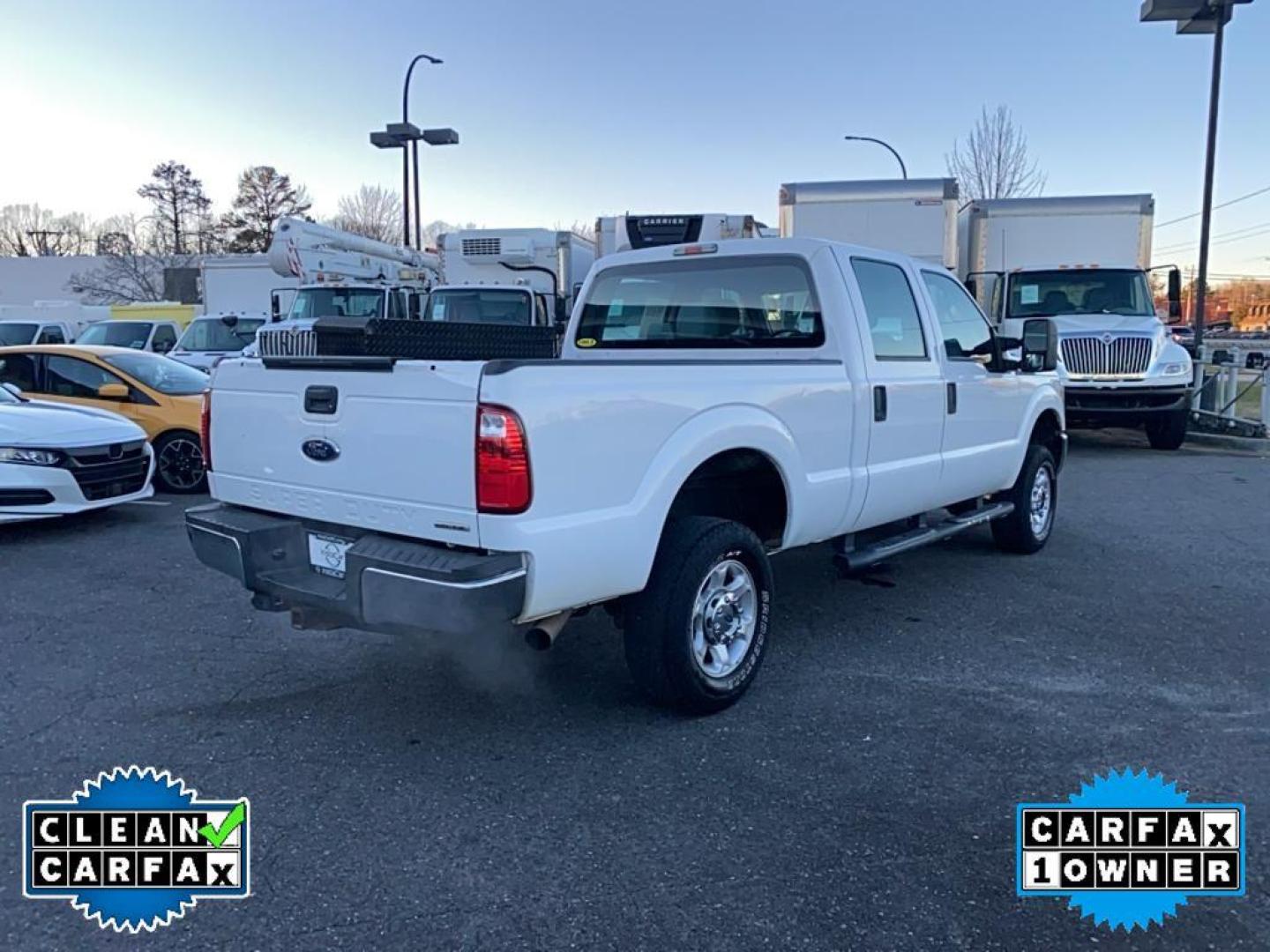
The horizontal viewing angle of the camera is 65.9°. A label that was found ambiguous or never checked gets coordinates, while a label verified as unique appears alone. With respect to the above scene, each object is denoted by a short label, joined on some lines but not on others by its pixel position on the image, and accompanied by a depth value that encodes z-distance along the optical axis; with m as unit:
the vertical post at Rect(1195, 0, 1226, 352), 15.24
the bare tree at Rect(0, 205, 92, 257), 74.62
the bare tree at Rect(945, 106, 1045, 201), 27.95
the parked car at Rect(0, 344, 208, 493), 9.62
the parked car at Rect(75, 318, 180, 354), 22.12
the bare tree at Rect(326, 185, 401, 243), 53.69
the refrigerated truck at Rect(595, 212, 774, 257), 12.41
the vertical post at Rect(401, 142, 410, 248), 22.86
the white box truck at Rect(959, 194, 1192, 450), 12.84
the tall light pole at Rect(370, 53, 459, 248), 21.78
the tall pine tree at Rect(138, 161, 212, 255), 57.78
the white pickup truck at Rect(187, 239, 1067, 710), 3.39
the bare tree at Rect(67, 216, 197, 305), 56.06
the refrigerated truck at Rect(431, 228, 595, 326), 15.21
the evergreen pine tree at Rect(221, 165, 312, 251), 56.66
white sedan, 7.44
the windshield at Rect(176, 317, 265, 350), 18.41
